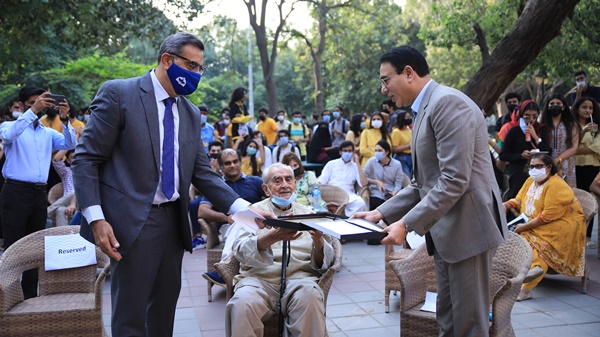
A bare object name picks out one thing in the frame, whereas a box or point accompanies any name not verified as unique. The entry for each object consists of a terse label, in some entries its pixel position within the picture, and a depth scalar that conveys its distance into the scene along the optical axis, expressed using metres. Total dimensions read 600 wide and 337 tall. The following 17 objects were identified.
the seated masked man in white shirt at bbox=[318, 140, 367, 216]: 8.86
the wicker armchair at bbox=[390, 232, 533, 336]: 3.64
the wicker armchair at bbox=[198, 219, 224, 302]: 5.90
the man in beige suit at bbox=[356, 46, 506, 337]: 2.95
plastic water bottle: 6.91
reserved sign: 4.38
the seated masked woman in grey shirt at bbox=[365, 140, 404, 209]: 8.73
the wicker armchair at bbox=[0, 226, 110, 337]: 3.95
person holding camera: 5.54
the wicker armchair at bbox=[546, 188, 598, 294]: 6.29
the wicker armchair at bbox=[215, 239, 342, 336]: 3.78
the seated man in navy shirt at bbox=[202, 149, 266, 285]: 6.32
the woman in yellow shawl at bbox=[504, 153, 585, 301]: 5.80
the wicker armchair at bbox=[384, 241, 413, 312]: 5.28
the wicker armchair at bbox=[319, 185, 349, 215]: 7.50
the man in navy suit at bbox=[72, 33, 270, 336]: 2.86
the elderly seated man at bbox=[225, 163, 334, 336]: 3.56
